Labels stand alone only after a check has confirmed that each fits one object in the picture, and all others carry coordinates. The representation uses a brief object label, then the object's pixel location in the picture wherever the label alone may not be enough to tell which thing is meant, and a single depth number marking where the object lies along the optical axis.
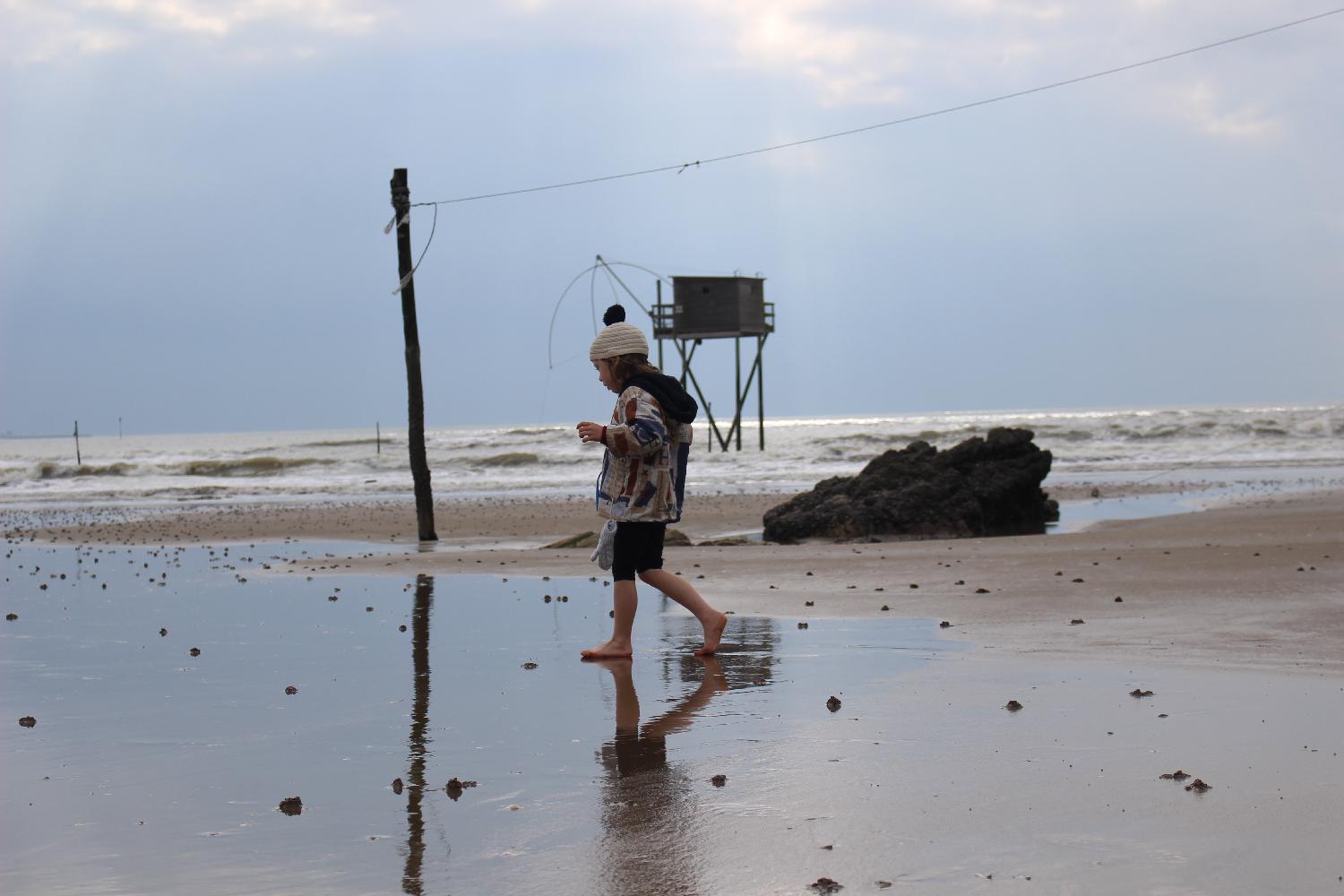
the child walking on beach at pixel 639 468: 7.05
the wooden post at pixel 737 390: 53.75
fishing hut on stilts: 49.59
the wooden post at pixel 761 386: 55.51
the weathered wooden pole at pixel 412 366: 18.45
